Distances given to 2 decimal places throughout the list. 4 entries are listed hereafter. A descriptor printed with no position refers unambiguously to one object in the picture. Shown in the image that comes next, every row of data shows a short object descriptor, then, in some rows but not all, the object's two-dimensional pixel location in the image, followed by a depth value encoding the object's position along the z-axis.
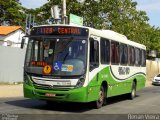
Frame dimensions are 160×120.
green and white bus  14.16
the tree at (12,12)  66.38
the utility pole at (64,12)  26.34
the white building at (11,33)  63.77
